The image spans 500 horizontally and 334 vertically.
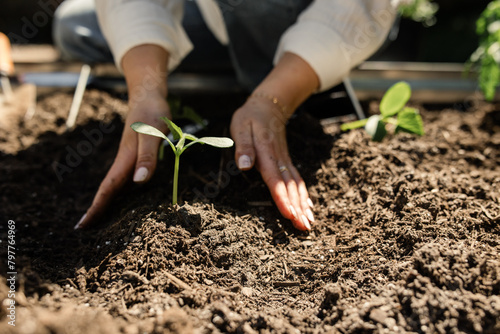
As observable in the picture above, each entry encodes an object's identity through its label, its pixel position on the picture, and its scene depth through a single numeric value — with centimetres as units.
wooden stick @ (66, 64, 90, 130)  103
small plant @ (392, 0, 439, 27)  128
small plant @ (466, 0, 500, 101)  99
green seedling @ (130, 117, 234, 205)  73
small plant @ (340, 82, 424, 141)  88
